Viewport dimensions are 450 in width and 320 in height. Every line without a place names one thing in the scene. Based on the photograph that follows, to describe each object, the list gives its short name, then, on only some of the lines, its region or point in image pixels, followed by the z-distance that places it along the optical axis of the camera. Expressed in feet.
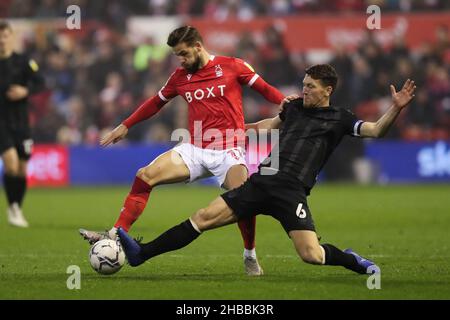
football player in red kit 60.64
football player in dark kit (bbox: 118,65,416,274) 54.70
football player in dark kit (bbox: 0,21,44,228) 91.81
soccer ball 56.13
